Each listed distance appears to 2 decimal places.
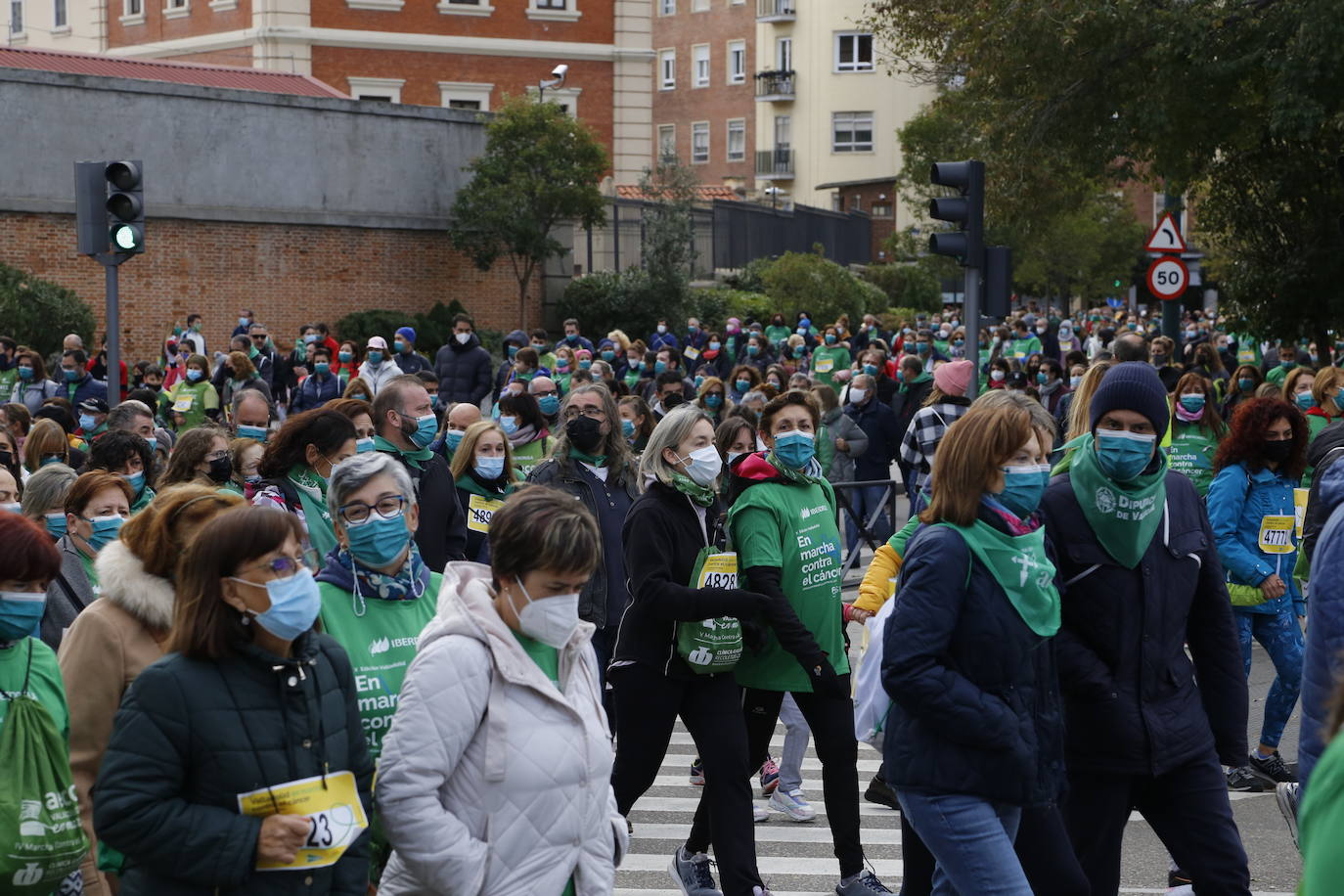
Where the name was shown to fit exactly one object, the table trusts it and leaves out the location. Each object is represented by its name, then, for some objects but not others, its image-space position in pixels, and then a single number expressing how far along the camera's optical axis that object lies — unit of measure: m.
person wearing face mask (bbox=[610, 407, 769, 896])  6.27
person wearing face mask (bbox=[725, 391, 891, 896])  6.59
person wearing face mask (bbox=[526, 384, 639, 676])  8.39
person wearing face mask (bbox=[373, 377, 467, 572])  8.25
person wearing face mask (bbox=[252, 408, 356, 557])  6.91
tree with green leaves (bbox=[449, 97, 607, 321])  34.72
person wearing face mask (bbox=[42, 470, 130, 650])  5.74
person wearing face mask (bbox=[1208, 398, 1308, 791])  8.64
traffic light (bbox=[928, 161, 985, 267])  12.44
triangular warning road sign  20.81
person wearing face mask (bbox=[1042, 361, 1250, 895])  5.07
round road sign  20.14
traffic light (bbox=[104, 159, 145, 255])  13.16
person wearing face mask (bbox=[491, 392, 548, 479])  10.60
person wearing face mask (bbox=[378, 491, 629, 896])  3.86
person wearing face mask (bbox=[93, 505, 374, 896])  3.63
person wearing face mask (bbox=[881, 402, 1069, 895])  4.59
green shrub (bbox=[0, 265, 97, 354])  26.94
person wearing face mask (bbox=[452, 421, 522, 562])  8.82
